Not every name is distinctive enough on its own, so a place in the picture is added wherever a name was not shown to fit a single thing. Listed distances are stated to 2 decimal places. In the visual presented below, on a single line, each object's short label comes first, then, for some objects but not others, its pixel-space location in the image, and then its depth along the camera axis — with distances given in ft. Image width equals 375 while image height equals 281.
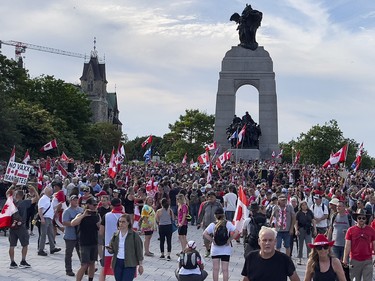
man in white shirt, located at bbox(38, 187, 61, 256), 48.88
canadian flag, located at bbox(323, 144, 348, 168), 97.45
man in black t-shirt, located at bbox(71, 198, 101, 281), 37.09
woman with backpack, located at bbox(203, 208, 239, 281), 36.27
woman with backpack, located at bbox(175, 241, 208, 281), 29.76
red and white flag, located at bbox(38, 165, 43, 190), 71.80
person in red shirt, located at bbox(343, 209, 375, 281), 34.01
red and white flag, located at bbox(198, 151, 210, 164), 119.10
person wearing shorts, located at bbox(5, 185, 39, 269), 43.24
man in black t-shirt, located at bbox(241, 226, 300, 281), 21.12
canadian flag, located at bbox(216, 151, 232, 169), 120.83
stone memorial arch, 193.88
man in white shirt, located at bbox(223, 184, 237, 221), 63.82
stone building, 484.33
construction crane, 617.21
